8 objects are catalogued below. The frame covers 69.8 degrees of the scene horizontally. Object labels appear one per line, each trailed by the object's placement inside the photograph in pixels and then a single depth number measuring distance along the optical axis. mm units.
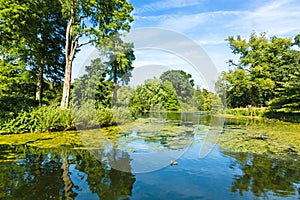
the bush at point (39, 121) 8827
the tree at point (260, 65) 28281
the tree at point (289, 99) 16803
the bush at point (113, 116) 12328
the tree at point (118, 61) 17750
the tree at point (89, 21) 12656
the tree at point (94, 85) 18930
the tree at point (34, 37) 9648
